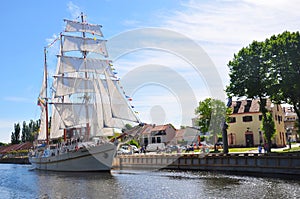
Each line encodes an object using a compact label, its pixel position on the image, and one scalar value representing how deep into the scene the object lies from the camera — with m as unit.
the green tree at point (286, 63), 38.75
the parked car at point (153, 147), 75.69
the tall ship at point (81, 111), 50.78
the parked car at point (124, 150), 63.21
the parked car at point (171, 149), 58.81
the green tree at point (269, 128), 46.44
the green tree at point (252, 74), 42.44
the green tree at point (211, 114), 62.69
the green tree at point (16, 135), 145.75
